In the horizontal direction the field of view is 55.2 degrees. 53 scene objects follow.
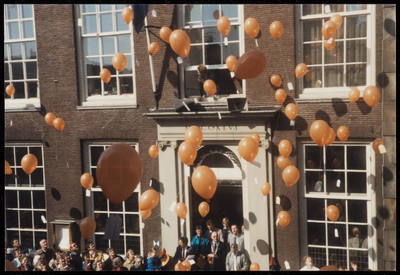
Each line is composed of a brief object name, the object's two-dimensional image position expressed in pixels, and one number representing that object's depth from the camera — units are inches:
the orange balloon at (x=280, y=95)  269.0
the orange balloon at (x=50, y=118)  296.9
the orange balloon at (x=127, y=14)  261.7
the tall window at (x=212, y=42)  284.2
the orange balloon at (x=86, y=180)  294.2
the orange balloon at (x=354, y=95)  251.3
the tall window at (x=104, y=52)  300.8
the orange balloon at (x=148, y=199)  248.1
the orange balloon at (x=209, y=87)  267.6
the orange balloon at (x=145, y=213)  258.4
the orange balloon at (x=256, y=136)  270.5
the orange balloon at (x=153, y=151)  288.7
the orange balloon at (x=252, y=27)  250.8
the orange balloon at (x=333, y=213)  259.6
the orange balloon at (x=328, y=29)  240.8
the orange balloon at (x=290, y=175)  247.6
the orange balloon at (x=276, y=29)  253.9
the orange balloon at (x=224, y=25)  253.8
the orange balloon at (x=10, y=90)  313.4
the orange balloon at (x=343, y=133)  254.7
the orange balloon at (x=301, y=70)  257.0
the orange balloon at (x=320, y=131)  235.1
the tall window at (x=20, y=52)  312.7
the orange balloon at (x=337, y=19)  244.4
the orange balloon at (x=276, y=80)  271.7
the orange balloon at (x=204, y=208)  259.6
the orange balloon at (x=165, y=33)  268.4
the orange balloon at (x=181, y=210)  259.6
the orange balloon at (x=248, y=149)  236.5
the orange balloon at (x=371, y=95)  241.6
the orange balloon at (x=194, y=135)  239.8
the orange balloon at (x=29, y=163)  291.0
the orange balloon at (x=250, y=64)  231.5
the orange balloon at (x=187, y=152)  230.4
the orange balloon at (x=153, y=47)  281.2
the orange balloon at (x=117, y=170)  185.9
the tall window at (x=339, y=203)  268.8
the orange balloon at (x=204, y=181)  220.8
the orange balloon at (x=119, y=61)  266.8
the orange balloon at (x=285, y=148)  265.1
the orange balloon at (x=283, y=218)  260.4
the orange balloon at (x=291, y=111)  264.1
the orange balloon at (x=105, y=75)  284.7
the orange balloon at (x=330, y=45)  253.3
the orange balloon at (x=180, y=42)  242.8
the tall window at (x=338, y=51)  262.2
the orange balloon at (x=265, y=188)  263.1
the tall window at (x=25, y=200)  322.7
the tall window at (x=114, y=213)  308.7
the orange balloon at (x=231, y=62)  265.9
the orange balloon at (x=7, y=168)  301.2
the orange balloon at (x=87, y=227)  268.4
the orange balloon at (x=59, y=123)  297.9
